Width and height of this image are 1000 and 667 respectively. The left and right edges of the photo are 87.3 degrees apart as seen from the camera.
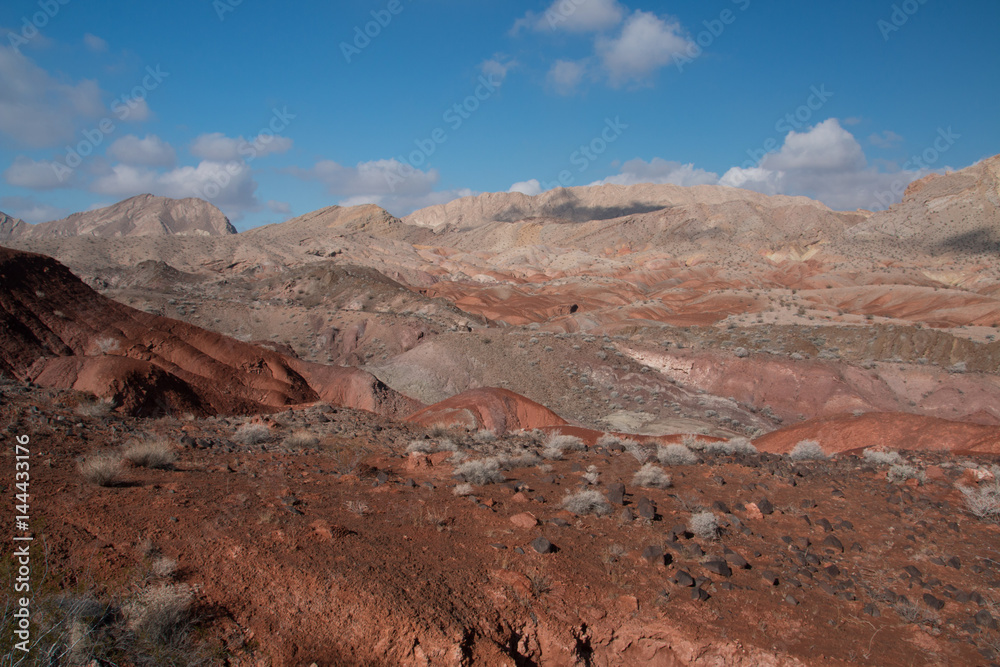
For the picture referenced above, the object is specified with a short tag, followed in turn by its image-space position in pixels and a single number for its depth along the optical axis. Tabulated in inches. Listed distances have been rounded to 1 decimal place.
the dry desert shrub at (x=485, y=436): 425.9
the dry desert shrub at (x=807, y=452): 429.7
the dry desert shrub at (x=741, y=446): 444.1
